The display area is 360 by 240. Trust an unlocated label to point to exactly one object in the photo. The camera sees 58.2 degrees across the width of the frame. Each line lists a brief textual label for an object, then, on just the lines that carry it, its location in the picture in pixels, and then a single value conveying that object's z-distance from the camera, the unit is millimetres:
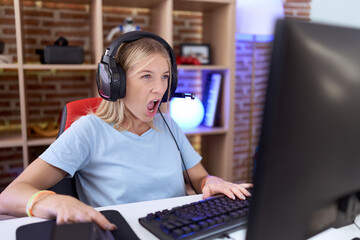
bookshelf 1896
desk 741
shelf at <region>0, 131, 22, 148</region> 1871
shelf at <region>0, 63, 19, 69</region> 1846
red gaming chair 1139
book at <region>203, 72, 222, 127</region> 2368
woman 1062
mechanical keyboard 690
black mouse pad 695
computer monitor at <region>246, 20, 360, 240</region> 403
